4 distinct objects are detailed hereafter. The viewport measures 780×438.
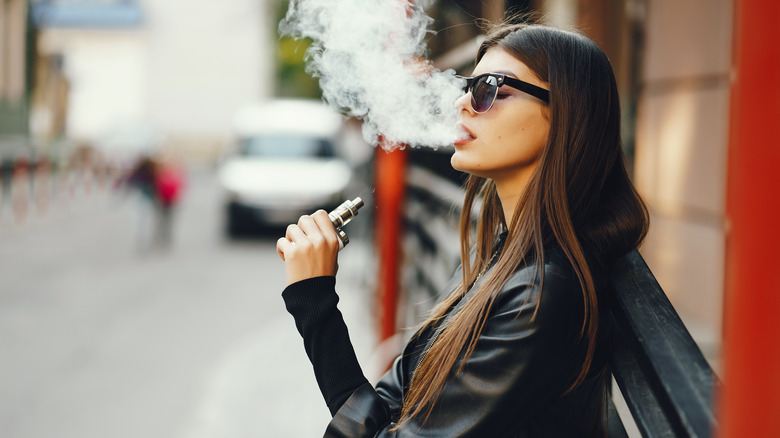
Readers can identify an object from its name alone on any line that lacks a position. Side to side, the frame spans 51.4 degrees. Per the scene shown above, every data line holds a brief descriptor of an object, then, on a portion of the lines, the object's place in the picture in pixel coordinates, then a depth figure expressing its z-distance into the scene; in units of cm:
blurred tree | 2916
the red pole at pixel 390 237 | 556
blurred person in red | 1255
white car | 1312
